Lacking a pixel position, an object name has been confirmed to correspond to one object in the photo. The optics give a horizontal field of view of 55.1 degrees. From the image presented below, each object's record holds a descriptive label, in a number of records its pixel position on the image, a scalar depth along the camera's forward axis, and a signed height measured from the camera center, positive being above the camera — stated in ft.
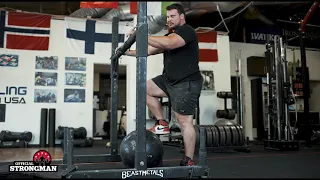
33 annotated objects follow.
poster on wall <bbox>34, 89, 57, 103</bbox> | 19.49 +0.84
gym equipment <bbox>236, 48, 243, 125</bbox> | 17.07 +0.48
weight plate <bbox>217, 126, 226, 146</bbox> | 14.69 -1.40
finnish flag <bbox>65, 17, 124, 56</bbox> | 20.35 +4.93
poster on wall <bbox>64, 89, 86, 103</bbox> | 20.02 +0.92
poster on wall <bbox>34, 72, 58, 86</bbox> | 19.57 +1.95
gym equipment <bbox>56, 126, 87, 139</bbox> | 18.52 -1.45
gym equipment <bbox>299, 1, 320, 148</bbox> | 17.08 +1.85
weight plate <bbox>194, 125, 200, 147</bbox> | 13.91 -1.17
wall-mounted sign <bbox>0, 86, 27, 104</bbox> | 18.92 +0.94
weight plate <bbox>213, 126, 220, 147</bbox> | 14.61 -1.44
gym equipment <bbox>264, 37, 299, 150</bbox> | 16.02 +0.51
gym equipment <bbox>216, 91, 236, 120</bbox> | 20.08 -0.15
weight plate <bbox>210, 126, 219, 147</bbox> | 14.56 -1.41
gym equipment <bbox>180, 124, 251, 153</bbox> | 14.53 -1.43
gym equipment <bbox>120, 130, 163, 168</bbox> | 7.54 -1.02
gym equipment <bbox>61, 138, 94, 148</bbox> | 18.03 -1.99
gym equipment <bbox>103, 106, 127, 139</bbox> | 27.88 -1.75
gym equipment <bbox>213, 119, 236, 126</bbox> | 16.56 -0.75
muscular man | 8.07 +0.88
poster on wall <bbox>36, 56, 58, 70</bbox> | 19.66 +3.03
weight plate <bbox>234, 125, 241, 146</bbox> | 14.87 -1.16
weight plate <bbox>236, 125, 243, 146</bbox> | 14.89 -1.42
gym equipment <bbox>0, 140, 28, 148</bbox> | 17.67 -2.01
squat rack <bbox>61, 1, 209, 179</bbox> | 6.43 -0.89
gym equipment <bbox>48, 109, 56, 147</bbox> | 18.65 -1.09
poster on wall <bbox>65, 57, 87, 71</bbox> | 20.18 +3.01
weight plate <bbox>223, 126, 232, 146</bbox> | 14.76 -1.43
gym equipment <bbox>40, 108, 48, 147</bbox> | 18.75 -0.98
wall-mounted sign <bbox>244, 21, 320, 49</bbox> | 26.47 +6.61
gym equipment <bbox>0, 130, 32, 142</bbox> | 17.79 -1.55
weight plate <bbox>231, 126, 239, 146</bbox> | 14.83 -1.42
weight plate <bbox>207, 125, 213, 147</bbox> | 14.48 -1.38
